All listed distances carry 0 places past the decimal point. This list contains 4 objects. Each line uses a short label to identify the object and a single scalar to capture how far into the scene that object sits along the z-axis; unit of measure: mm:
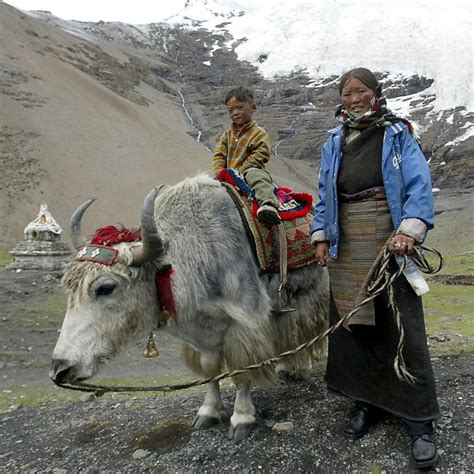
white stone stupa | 16516
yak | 2828
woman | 2674
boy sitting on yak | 3676
